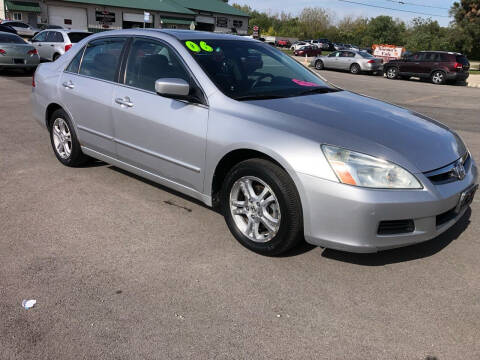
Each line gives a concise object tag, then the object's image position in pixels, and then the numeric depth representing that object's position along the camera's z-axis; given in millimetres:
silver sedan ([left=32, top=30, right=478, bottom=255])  3016
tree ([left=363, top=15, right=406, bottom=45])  81306
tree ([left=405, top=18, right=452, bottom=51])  50312
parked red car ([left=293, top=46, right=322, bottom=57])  44975
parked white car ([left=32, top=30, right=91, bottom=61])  16516
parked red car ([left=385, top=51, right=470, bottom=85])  21938
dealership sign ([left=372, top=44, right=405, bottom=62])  32188
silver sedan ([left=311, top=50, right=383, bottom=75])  26105
